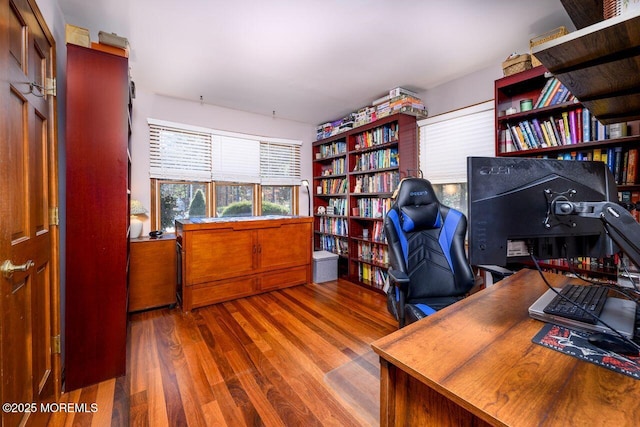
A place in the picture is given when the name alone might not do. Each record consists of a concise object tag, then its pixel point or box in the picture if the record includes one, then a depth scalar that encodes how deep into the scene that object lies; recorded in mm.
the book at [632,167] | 1795
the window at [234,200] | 3814
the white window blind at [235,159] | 3686
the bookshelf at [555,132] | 1854
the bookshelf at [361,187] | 3209
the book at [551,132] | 2121
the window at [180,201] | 3424
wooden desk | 519
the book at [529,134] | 2213
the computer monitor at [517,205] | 812
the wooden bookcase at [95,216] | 1637
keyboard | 847
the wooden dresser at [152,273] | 2768
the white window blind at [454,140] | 2652
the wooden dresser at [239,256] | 2842
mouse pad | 637
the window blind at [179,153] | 3279
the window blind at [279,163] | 4090
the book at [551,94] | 2072
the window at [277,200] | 4211
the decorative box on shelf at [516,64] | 2180
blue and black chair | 1784
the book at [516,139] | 2283
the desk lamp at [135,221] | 2885
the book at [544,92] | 2120
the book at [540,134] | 2162
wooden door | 993
